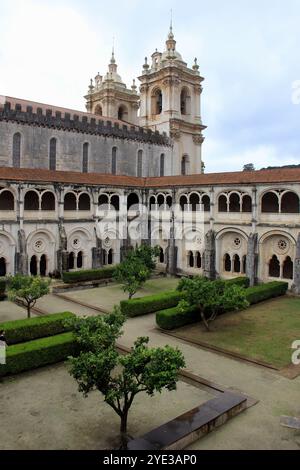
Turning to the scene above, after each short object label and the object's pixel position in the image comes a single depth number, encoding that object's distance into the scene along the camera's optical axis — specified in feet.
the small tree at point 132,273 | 87.17
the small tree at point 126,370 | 36.11
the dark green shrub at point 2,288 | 93.30
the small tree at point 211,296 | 69.88
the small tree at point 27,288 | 73.00
